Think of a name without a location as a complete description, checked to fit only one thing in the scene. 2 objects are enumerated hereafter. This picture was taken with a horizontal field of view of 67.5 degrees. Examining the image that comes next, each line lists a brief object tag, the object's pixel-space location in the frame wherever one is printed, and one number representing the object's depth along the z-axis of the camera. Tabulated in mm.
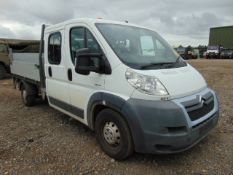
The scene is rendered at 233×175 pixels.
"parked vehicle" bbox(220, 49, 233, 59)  27089
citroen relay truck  2209
